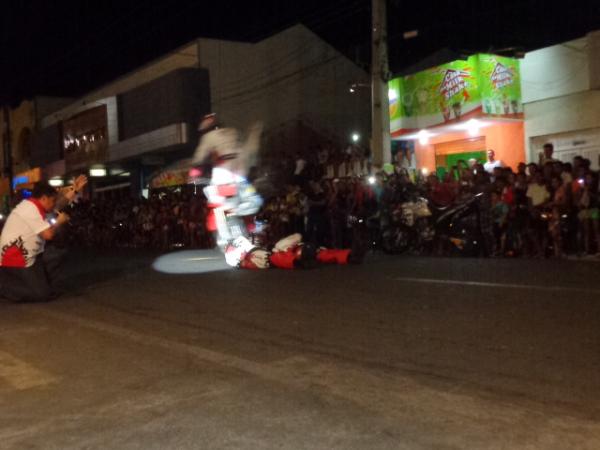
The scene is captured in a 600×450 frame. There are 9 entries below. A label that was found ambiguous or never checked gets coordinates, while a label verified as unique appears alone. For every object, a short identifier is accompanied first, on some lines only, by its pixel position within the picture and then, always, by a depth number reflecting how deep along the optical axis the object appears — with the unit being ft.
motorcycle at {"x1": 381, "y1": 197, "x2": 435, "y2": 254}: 46.88
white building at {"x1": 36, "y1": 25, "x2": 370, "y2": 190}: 94.27
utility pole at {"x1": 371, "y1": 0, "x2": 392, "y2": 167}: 57.67
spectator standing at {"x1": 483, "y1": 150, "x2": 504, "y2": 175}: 53.93
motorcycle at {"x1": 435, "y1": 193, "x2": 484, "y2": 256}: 43.70
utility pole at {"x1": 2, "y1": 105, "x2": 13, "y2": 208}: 145.38
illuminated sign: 58.80
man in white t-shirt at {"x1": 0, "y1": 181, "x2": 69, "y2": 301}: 31.19
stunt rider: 38.73
